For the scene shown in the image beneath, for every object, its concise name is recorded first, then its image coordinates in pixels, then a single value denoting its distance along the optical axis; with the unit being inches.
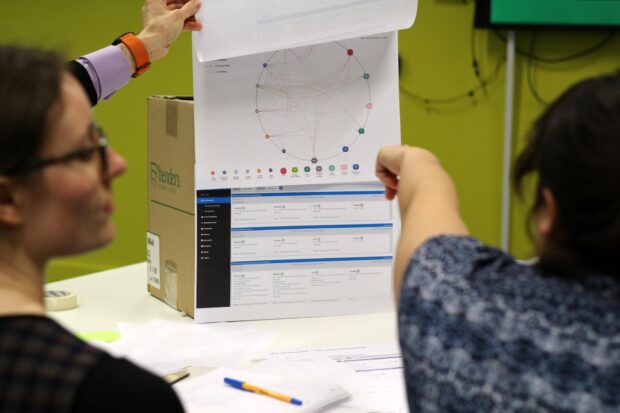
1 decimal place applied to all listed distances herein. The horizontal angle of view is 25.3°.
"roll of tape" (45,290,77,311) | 84.8
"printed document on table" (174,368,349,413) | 71.3
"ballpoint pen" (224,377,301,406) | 71.7
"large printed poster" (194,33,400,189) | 83.0
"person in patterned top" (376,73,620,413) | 55.7
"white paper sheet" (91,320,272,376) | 77.1
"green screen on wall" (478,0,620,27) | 126.6
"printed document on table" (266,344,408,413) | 72.7
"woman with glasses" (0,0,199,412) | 51.5
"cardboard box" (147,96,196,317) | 83.6
